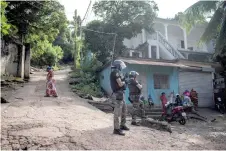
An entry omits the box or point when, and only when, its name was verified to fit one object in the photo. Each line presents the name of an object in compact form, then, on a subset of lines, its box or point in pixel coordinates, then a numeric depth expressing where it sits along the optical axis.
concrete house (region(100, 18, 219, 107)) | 15.05
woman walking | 10.17
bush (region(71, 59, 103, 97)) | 15.05
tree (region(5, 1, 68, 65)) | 14.85
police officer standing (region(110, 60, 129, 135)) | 5.34
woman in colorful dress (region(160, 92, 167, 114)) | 11.80
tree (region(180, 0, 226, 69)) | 12.83
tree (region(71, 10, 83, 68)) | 21.40
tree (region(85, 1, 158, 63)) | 20.61
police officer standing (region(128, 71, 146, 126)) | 6.81
